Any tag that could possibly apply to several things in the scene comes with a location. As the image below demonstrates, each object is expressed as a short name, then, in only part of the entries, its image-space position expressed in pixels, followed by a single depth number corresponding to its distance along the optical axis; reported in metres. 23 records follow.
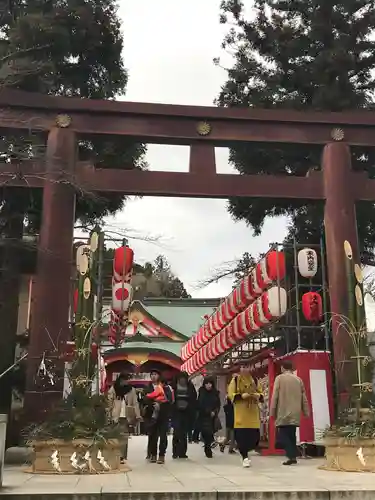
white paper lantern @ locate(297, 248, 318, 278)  11.34
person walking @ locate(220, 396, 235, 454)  12.00
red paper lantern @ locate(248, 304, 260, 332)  11.74
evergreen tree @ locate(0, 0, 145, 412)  10.98
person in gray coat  8.77
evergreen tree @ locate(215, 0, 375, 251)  13.77
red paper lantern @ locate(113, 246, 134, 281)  11.55
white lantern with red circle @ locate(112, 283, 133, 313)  11.77
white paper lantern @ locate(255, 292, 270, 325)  11.13
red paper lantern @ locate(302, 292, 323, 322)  11.25
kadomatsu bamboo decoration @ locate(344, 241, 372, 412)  8.47
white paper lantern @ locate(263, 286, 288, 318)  10.67
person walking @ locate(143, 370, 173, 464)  9.57
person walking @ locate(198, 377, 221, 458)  10.46
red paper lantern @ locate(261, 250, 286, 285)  10.91
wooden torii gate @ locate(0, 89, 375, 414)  10.30
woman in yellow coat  8.77
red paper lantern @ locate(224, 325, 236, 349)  13.86
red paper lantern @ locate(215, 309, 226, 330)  15.21
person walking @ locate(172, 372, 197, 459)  10.33
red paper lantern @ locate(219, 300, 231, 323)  14.56
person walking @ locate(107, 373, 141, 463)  9.91
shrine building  22.52
